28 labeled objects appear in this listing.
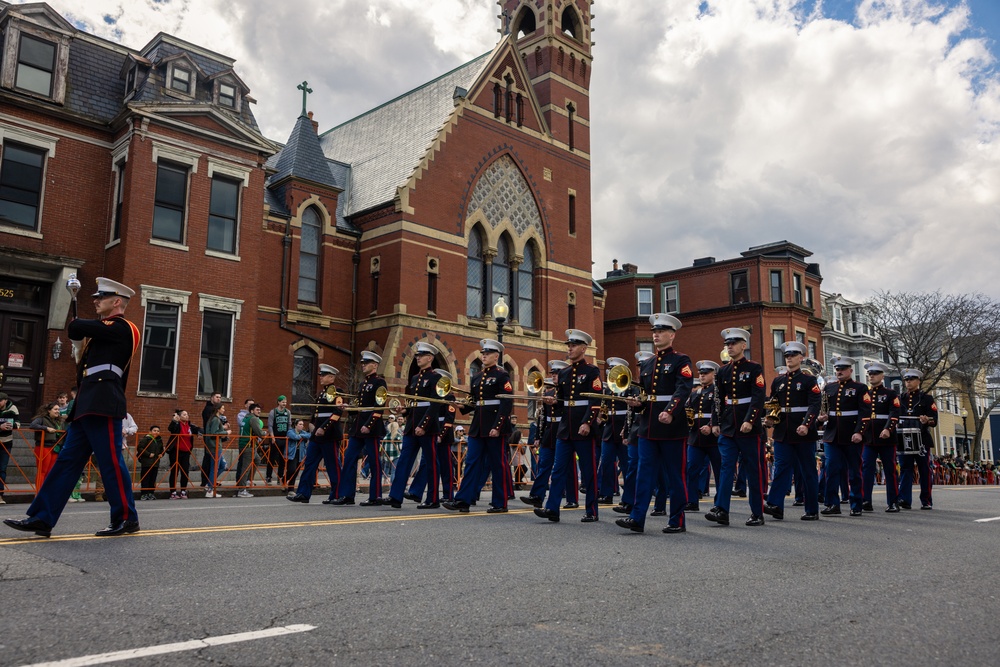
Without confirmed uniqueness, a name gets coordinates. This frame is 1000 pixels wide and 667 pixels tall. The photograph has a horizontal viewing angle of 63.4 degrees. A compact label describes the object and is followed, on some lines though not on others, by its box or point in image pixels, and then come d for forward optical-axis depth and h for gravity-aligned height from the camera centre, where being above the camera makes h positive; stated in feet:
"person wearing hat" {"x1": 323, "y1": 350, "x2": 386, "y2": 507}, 41.60 +0.63
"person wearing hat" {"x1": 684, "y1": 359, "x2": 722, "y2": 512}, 39.50 +1.24
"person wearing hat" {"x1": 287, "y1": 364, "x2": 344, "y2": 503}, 42.22 +0.88
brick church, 70.49 +26.32
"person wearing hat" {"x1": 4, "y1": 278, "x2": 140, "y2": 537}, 23.34 +1.02
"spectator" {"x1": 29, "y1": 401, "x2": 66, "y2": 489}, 44.19 +1.02
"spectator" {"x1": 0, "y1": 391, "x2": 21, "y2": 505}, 44.30 +1.37
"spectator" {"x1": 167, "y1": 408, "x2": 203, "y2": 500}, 50.60 +0.45
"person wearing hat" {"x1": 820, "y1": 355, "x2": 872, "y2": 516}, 40.47 +1.47
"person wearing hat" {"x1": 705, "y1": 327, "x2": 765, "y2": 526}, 33.30 +1.65
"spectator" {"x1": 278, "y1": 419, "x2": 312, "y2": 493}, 56.29 +0.11
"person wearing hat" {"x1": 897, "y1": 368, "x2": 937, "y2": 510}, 43.96 +1.10
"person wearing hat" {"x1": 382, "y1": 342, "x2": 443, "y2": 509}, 39.55 +1.20
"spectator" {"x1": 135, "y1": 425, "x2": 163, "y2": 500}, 49.70 -0.06
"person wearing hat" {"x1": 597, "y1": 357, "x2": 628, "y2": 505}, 43.70 +0.74
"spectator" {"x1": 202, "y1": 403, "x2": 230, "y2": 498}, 51.75 +0.55
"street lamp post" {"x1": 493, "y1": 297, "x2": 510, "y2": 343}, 73.96 +13.24
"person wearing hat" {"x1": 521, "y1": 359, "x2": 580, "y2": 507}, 36.91 +0.06
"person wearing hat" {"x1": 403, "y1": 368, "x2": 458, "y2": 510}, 39.99 -0.20
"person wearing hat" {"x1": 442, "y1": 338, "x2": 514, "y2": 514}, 37.40 +1.10
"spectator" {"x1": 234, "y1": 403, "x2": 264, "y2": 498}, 53.78 -0.27
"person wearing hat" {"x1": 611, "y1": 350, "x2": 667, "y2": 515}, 38.04 -0.46
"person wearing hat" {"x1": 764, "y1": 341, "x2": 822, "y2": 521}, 36.22 +0.83
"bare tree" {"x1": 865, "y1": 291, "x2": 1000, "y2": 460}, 138.21 +22.70
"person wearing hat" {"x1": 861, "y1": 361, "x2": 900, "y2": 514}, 42.32 +1.03
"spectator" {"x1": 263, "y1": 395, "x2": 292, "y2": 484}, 59.93 +2.67
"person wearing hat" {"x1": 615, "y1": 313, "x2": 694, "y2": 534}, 29.66 +1.38
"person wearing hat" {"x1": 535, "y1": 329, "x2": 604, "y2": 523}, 33.14 +1.47
